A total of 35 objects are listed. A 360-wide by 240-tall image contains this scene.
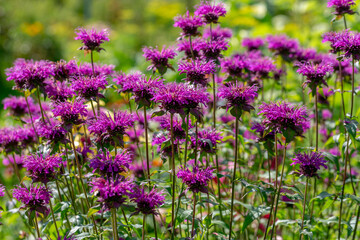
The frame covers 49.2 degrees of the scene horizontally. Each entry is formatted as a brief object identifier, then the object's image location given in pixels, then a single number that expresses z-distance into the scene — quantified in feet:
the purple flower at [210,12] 7.89
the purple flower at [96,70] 7.68
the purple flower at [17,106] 9.26
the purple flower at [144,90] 6.28
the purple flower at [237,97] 6.29
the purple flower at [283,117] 6.06
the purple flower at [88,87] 6.68
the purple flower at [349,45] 6.88
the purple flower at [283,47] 9.68
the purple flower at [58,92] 7.06
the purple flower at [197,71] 6.66
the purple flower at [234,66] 8.55
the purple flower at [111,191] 5.42
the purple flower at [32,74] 7.07
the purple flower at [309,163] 6.73
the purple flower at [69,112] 6.36
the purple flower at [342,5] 7.79
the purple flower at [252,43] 10.96
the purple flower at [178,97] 5.81
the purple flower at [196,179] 6.15
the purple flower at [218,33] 9.17
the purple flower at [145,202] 5.88
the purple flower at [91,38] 7.39
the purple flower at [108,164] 5.80
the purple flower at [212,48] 7.65
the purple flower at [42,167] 6.34
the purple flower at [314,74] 6.97
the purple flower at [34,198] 6.33
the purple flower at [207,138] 6.97
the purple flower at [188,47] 8.04
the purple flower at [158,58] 7.57
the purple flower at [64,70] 7.46
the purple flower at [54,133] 6.75
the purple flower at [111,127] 6.17
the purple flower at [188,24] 7.78
